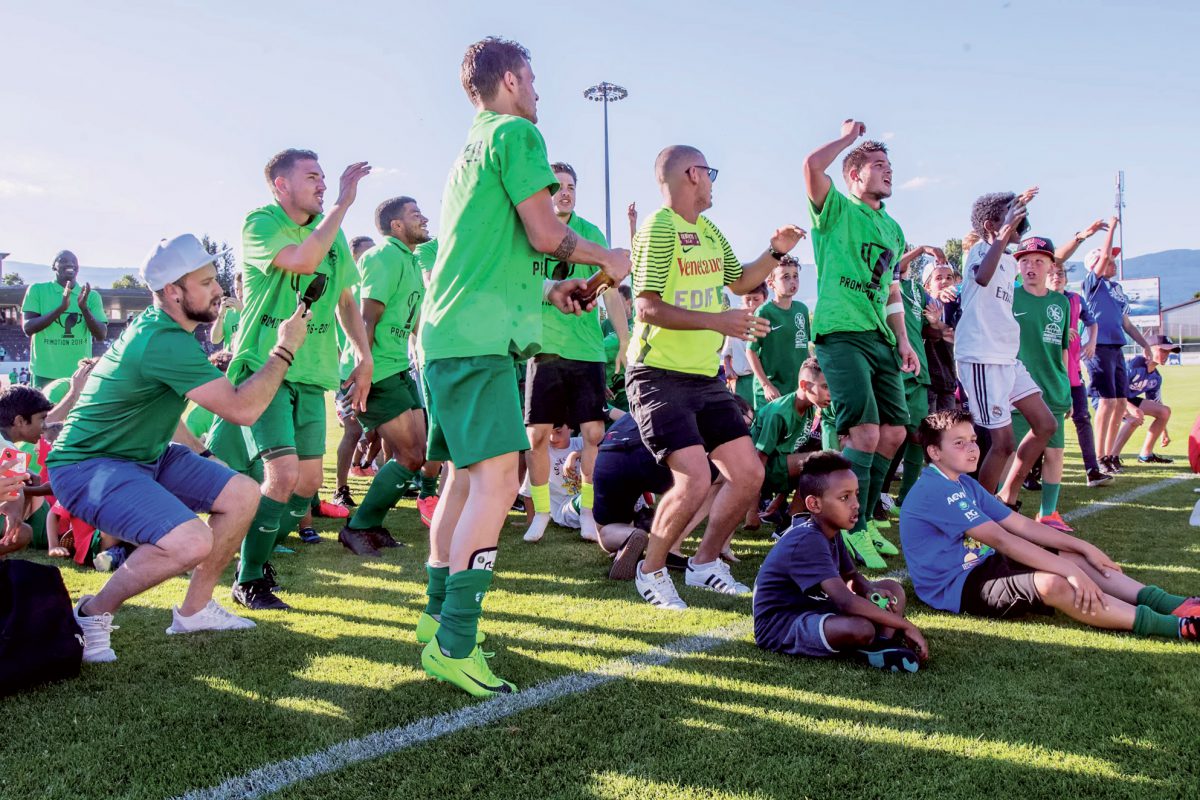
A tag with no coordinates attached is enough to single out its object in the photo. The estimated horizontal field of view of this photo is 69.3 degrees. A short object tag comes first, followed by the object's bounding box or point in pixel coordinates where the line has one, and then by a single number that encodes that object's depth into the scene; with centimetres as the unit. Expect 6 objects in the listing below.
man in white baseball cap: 339
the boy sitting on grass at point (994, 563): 374
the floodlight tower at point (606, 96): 3897
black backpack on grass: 313
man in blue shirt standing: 970
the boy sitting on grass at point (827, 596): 334
